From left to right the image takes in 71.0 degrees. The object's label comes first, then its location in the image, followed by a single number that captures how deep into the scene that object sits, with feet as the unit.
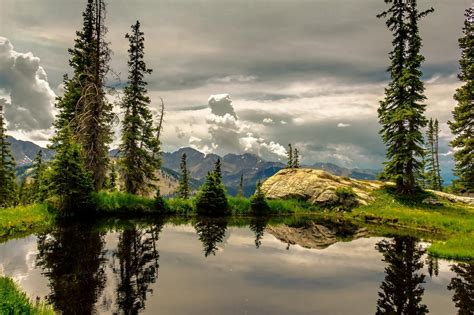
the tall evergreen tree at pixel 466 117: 113.19
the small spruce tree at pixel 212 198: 97.19
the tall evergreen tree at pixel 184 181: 229.45
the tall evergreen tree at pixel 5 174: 154.81
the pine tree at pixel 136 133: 115.96
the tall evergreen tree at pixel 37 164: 194.64
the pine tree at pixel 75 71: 114.21
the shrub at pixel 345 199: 107.58
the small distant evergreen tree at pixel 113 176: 198.29
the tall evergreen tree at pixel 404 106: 108.68
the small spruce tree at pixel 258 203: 102.94
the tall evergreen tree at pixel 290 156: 291.46
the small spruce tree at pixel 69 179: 73.72
